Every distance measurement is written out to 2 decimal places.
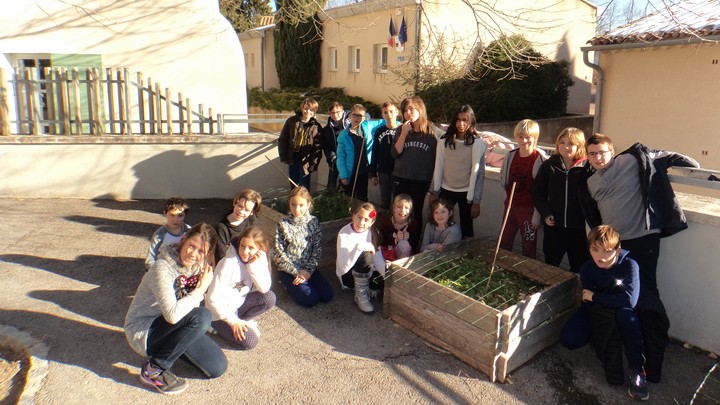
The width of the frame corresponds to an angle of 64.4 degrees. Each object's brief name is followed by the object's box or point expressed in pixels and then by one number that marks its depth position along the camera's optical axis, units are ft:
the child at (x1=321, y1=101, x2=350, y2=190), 24.00
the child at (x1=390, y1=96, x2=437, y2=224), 18.66
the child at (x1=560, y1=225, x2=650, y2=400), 12.52
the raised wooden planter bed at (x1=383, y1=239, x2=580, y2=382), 12.83
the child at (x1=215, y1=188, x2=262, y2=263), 16.70
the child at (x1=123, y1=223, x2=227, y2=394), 12.40
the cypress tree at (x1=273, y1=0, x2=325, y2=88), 73.00
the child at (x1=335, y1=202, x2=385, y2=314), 16.47
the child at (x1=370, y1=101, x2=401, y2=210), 20.22
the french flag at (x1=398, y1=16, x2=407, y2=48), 53.52
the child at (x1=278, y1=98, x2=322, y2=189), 23.89
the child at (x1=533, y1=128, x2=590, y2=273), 14.89
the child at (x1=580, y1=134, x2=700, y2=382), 13.57
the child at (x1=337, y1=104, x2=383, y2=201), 21.65
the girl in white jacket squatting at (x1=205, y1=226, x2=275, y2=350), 14.14
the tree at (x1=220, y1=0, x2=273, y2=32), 96.99
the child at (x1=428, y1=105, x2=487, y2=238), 17.47
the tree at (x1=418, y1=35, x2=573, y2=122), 51.08
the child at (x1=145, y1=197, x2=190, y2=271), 16.25
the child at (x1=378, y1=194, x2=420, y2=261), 17.58
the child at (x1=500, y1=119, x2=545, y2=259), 16.17
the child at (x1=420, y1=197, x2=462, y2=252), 17.33
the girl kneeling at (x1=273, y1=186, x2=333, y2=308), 16.57
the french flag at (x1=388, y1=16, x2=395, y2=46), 54.70
